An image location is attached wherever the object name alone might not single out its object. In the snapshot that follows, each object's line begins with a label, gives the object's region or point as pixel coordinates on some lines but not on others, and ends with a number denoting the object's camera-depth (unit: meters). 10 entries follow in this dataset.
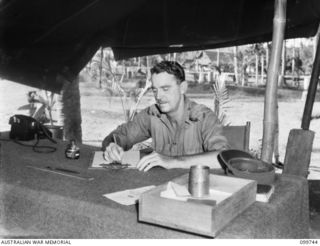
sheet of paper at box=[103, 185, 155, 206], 1.52
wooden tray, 1.18
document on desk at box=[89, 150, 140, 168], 2.07
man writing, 2.46
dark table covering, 1.33
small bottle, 2.26
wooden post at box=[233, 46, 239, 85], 14.55
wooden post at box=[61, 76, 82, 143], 5.66
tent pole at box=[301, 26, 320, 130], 3.09
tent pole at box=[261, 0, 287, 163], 2.69
